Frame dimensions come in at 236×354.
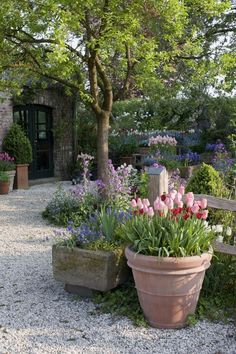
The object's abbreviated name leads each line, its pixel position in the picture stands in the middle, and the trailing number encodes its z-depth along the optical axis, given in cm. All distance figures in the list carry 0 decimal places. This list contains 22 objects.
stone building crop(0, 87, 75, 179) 1347
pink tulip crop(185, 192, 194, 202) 389
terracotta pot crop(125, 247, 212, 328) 357
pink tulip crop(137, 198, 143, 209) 394
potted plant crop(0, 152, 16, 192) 1157
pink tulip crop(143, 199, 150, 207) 394
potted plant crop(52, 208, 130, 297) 414
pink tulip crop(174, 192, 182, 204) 393
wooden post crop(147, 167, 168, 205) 430
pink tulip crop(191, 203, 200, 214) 382
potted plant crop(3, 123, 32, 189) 1231
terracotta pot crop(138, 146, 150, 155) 1399
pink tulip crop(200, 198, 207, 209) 392
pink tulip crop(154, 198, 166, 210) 376
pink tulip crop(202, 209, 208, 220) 386
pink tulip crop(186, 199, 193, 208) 385
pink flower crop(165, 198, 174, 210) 380
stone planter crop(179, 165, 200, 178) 1021
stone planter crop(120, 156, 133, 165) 1408
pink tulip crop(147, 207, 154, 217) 378
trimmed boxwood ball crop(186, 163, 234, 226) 571
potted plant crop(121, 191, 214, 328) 359
